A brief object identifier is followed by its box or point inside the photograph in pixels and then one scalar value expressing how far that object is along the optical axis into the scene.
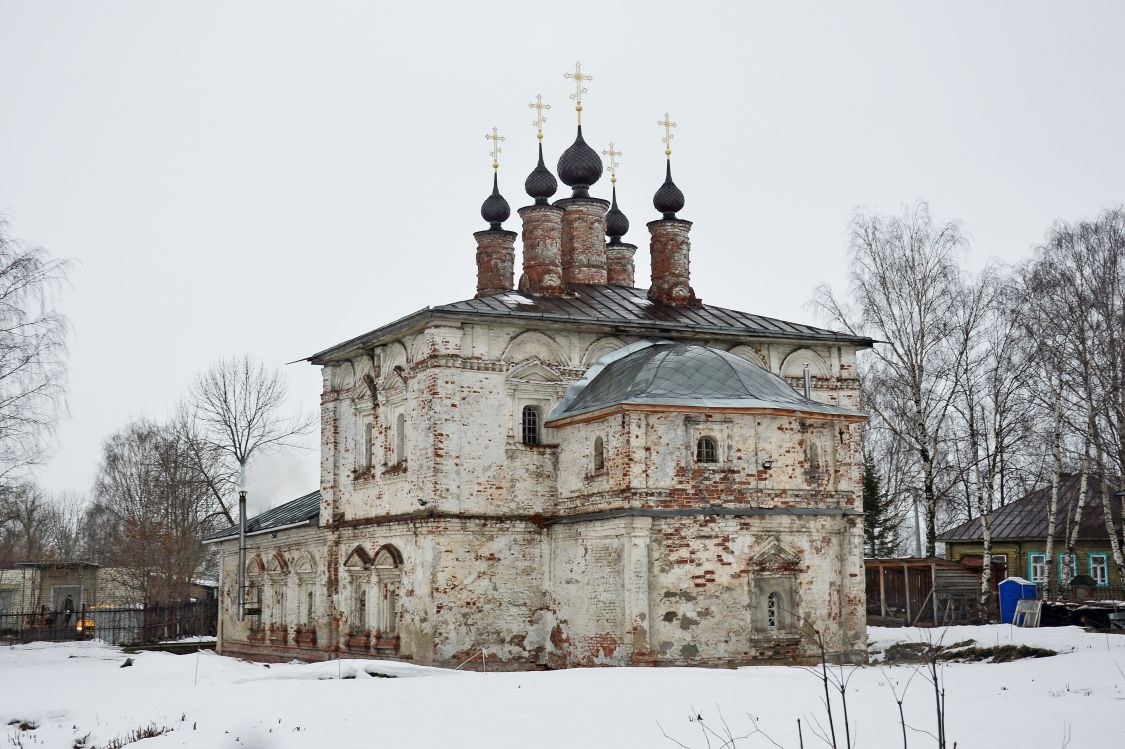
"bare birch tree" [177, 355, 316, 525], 39.69
